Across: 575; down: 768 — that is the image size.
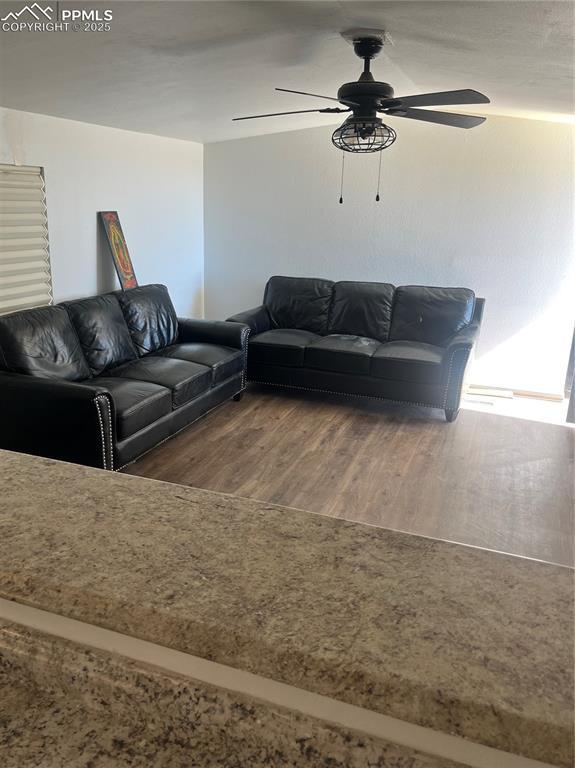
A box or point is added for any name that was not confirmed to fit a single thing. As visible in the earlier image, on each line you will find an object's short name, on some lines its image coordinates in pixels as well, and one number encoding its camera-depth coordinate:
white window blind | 3.79
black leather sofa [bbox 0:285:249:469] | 3.27
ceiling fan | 2.86
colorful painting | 4.74
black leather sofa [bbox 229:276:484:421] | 4.68
